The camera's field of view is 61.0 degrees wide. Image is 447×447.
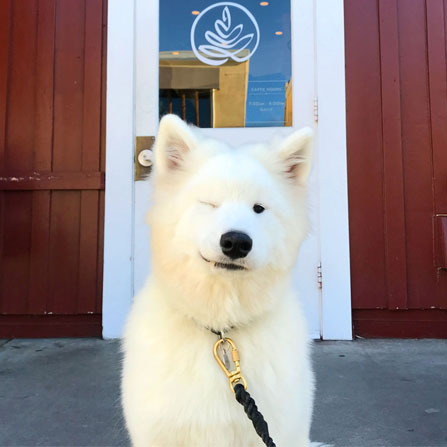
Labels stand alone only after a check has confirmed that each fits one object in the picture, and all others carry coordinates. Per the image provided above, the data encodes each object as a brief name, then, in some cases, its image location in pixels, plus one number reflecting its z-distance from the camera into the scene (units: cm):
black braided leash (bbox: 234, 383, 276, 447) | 121
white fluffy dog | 137
